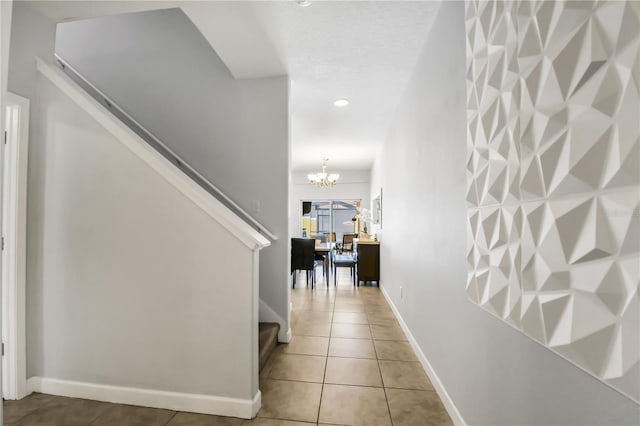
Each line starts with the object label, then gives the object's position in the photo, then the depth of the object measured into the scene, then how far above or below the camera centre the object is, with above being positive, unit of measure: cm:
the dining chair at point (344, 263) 531 -85
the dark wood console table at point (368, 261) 516 -79
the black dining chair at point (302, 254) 488 -63
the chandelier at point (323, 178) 623 +91
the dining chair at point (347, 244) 695 -65
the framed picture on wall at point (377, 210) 499 +17
